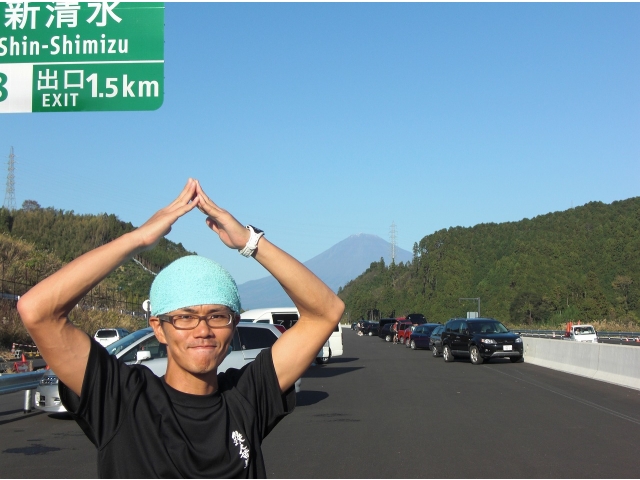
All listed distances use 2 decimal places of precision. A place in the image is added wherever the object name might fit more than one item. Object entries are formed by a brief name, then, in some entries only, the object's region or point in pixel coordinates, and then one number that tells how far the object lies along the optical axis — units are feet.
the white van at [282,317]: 91.76
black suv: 91.45
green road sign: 29.53
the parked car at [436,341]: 110.32
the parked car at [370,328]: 265.30
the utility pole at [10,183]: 270.26
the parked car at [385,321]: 204.89
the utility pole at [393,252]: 582.23
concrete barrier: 62.45
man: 8.62
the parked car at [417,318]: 207.93
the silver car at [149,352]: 43.09
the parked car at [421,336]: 140.46
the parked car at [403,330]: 167.92
